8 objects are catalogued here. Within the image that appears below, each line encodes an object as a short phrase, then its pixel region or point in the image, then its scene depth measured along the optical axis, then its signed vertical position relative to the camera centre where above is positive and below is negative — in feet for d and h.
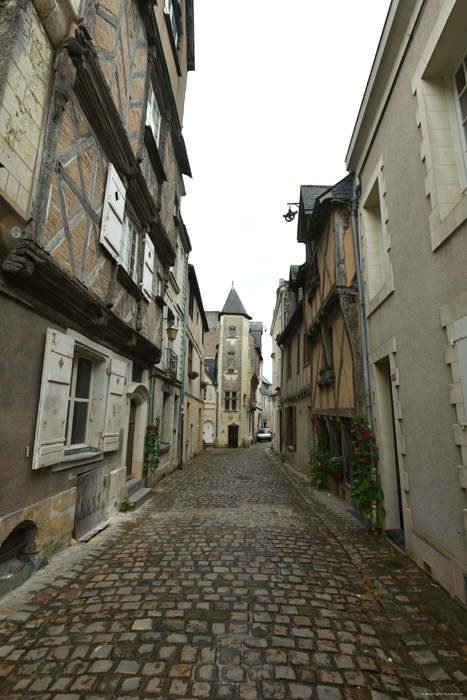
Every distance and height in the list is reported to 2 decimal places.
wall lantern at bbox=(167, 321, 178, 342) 30.40 +7.74
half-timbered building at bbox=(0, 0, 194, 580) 10.09 +6.36
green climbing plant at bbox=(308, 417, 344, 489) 25.12 -2.66
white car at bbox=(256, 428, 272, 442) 120.98 -3.82
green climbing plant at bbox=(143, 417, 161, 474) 24.64 -1.80
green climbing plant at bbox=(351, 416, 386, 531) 15.53 -2.52
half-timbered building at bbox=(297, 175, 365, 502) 19.92 +6.82
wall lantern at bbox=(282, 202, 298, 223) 33.09 +19.29
